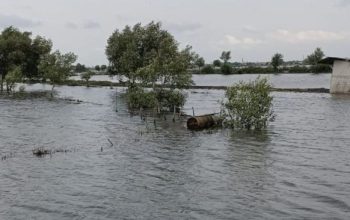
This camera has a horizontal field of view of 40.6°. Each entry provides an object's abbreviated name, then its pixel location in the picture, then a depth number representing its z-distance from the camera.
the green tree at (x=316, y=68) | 193.15
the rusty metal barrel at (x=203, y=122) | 42.47
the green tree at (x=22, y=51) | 107.31
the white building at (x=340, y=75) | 82.69
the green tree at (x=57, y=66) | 88.75
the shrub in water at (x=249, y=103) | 40.69
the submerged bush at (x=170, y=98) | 56.29
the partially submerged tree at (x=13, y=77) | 91.25
